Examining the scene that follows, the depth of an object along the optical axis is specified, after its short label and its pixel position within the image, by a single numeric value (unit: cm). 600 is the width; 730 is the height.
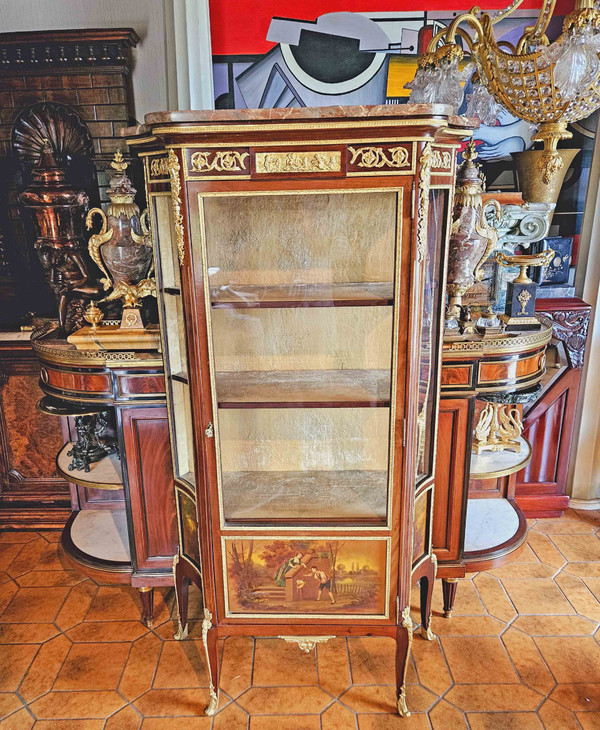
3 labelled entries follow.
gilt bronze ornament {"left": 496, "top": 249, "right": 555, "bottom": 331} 223
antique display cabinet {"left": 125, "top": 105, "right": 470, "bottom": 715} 162
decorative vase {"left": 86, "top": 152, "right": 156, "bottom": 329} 211
